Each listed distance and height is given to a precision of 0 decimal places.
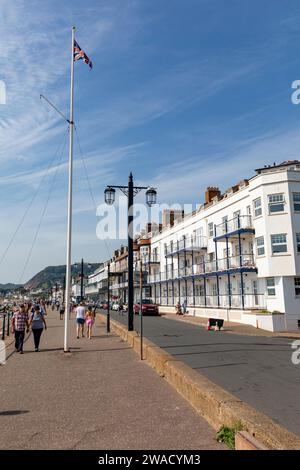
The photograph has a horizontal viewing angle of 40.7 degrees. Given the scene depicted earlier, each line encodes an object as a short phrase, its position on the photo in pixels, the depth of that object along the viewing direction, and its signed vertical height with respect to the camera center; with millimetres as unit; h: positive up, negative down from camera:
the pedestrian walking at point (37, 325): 13820 -746
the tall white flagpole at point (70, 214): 13266 +3037
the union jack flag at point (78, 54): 15383 +9342
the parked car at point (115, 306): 59741 -799
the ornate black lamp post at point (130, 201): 15484 +3980
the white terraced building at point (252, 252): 26016 +3477
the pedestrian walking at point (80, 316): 18250 -629
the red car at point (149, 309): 40125 -836
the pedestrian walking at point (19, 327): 13398 -774
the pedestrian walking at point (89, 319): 17812 -773
